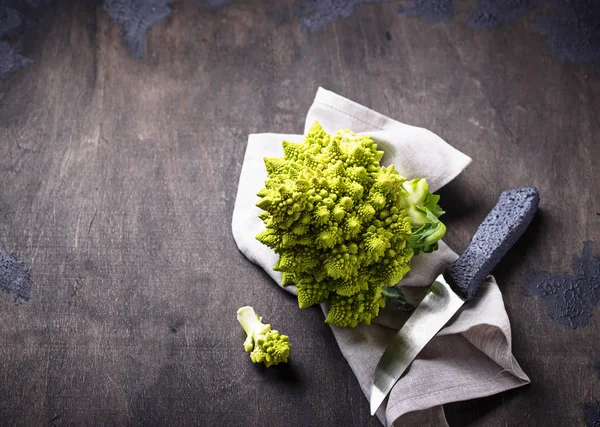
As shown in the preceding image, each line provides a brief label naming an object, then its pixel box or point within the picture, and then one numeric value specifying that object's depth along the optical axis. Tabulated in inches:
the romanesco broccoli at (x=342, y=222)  53.2
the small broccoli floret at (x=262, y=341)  58.3
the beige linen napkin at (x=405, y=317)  58.1
